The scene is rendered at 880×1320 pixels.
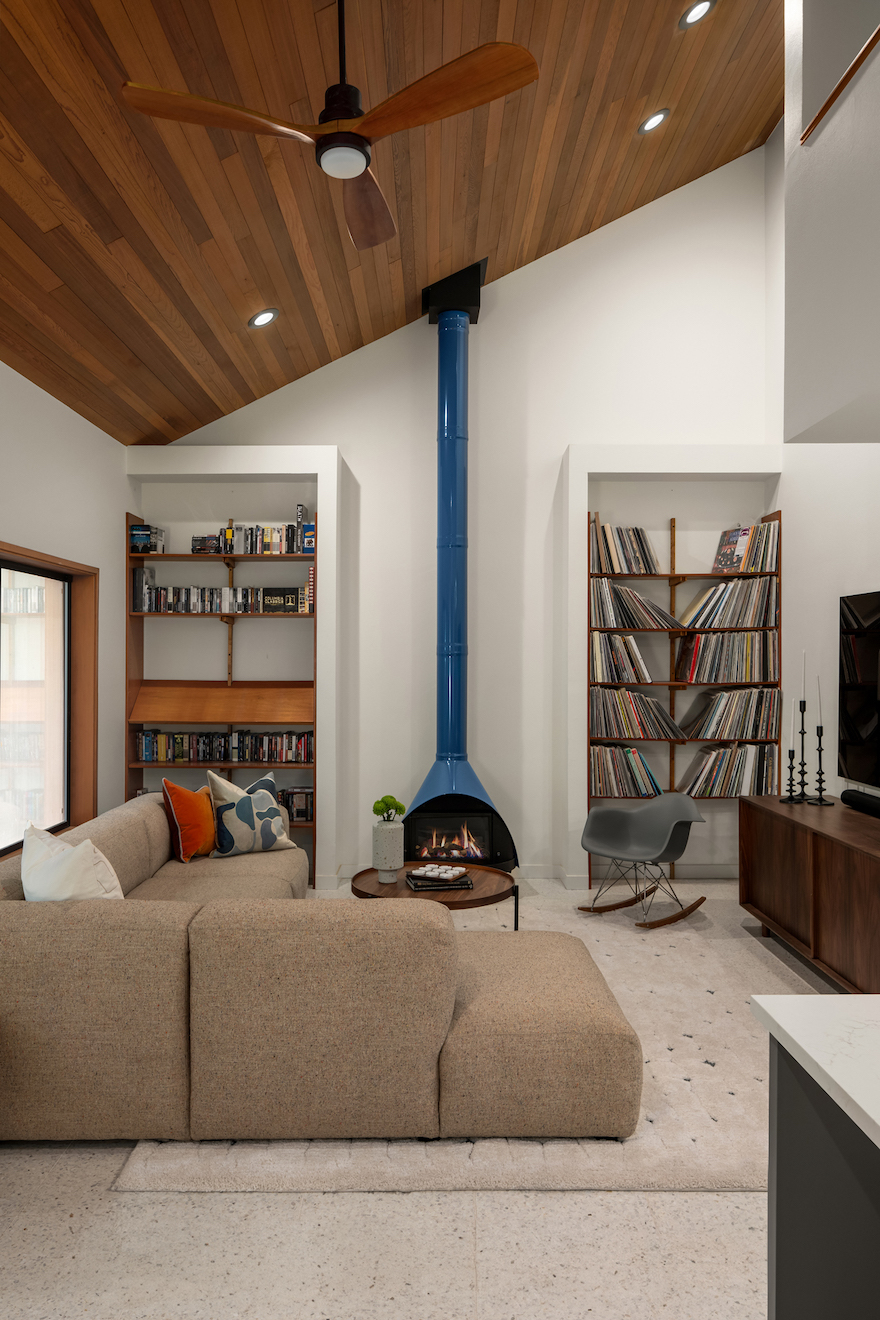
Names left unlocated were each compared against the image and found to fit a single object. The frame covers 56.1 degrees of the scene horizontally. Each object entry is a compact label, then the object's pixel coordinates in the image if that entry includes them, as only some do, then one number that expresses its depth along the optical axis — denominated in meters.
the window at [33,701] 3.70
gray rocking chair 4.05
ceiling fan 1.94
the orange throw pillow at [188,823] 3.92
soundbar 3.41
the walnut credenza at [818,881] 2.93
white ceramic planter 3.68
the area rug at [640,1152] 2.05
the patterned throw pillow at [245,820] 4.00
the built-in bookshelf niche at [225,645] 4.84
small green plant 3.75
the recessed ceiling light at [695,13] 3.31
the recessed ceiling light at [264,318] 4.04
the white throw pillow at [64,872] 2.37
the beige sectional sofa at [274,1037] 2.12
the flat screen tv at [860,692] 3.68
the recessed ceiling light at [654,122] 4.06
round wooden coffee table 3.34
